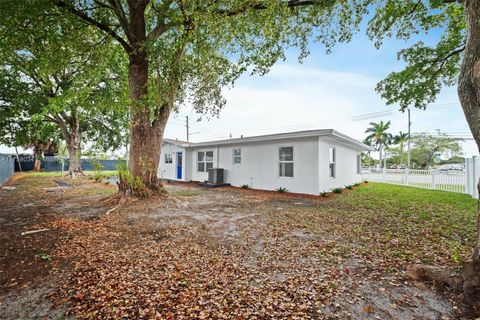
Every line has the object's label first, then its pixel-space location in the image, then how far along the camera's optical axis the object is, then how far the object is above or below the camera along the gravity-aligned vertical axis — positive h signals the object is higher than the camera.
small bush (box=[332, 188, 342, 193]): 10.03 -1.19
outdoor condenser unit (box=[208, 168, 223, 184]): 12.34 -0.63
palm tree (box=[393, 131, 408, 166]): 38.22 +4.56
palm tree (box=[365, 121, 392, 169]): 38.03 +5.41
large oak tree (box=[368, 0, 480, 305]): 6.31 +4.10
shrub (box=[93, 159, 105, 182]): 7.88 +0.01
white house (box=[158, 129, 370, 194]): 9.27 +0.25
